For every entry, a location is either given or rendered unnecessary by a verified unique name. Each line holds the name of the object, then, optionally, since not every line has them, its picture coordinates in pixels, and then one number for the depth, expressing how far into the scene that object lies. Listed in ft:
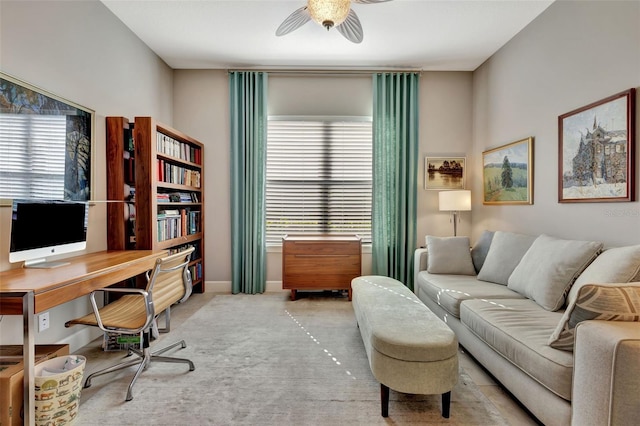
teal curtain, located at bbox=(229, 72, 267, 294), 12.98
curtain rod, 12.97
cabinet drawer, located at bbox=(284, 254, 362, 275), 12.05
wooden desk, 4.67
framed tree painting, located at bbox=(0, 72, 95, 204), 6.01
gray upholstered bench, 5.19
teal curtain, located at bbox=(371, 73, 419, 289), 13.01
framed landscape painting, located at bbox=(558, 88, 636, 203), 6.64
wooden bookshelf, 9.09
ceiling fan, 6.84
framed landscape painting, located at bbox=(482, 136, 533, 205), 9.93
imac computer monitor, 5.66
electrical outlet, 6.74
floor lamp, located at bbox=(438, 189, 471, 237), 11.95
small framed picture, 13.46
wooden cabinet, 12.04
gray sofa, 3.87
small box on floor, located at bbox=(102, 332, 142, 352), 7.83
